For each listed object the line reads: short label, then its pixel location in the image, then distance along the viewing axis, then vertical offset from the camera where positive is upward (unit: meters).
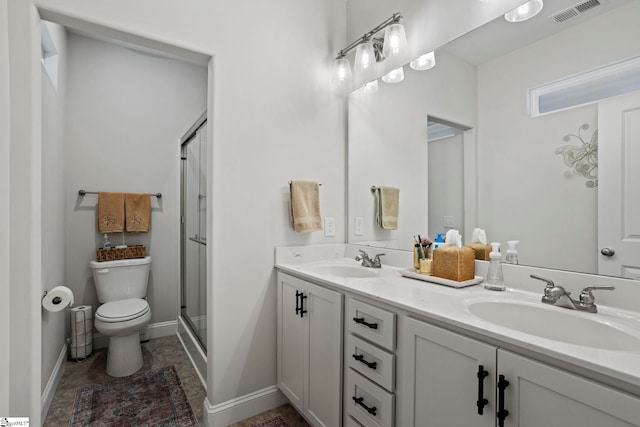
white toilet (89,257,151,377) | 2.15 -0.71
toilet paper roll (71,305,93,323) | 2.41 -0.80
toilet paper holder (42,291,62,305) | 1.40 -0.40
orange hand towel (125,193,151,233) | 2.71 +0.01
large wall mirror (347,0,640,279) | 1.06 +0.30
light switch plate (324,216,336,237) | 2.10 -0.09
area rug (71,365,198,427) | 1.74 -1.17
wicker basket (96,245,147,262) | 2.55 -0.34
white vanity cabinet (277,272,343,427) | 1.38 -0.68
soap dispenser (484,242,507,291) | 1.25 -0.25
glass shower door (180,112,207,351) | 2.27 -0.15
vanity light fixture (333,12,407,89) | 1.73 +0.98
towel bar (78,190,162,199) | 2.56 +0.17
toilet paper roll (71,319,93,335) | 2.41 -0.90
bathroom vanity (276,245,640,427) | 0.69 -0.41
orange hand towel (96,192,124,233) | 2.61 +0.00
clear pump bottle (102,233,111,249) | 2.62 -0.26
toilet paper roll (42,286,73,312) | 1.36 -0.39
